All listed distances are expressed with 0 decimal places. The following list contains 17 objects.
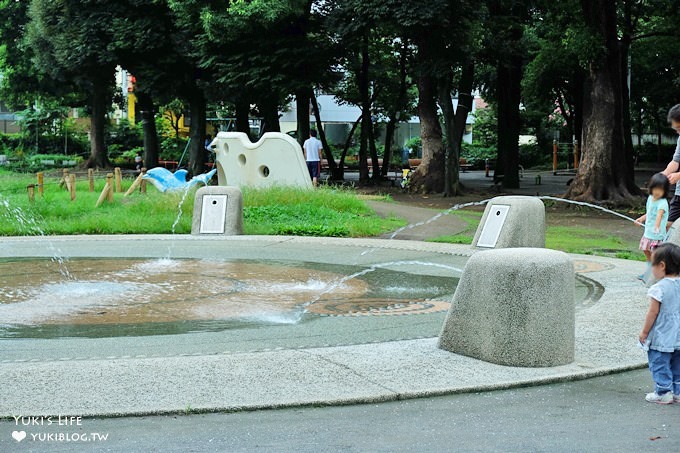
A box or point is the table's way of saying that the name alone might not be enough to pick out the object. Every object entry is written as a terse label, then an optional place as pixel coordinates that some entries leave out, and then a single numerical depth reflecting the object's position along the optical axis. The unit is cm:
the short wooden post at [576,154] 5029
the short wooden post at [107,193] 2402
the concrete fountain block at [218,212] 1855
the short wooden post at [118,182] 2933
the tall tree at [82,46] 4206
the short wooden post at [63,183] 3032
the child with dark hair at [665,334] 658
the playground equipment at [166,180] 2667
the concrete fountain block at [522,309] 747
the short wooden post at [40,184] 2588
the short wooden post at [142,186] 2853
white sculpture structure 2538
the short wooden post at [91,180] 2941
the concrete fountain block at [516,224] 1572
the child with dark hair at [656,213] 1107
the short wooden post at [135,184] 2692
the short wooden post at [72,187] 2522
